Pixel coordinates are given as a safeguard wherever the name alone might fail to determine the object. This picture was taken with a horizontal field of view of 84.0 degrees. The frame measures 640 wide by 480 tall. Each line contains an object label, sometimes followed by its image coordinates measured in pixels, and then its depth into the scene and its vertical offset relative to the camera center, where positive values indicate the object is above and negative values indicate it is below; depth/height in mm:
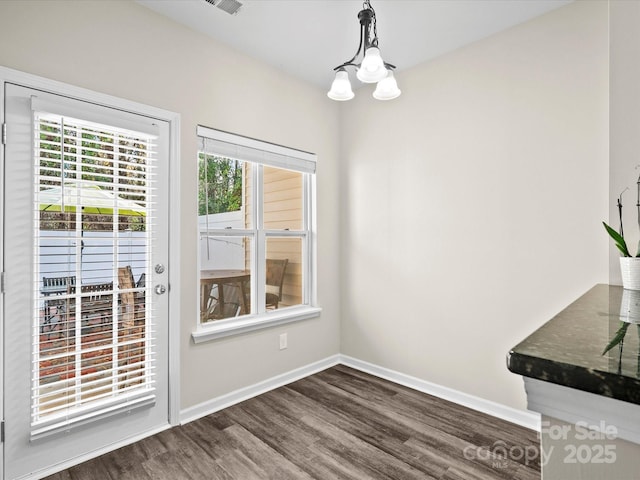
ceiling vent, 2151 +1442
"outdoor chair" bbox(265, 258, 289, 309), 3070 -366
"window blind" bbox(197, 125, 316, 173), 2549 +705
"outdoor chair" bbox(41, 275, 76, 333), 1864 -323
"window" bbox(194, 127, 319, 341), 2623 +45
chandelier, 1822 +912
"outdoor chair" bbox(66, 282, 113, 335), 1930 -379
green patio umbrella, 1878 +214
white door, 1790 -224
